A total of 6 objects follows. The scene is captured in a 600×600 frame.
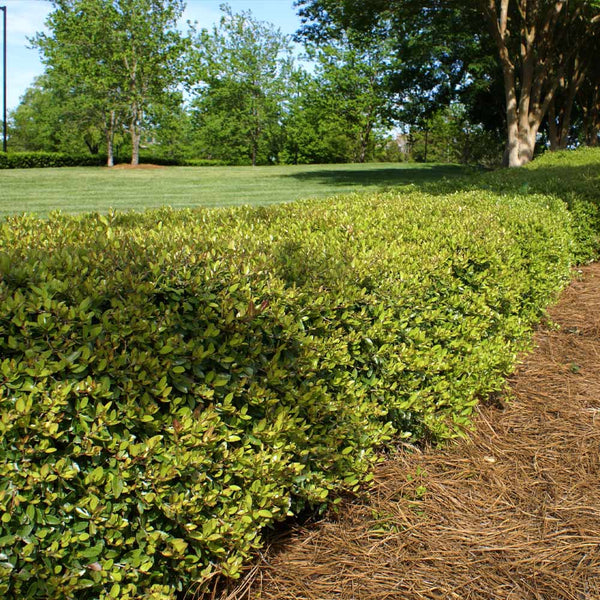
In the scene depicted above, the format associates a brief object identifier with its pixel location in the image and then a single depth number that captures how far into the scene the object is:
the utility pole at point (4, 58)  25.58
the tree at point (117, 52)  30.98
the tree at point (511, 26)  16.50
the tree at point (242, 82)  39.94
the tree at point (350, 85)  39.84
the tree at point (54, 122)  34.12
